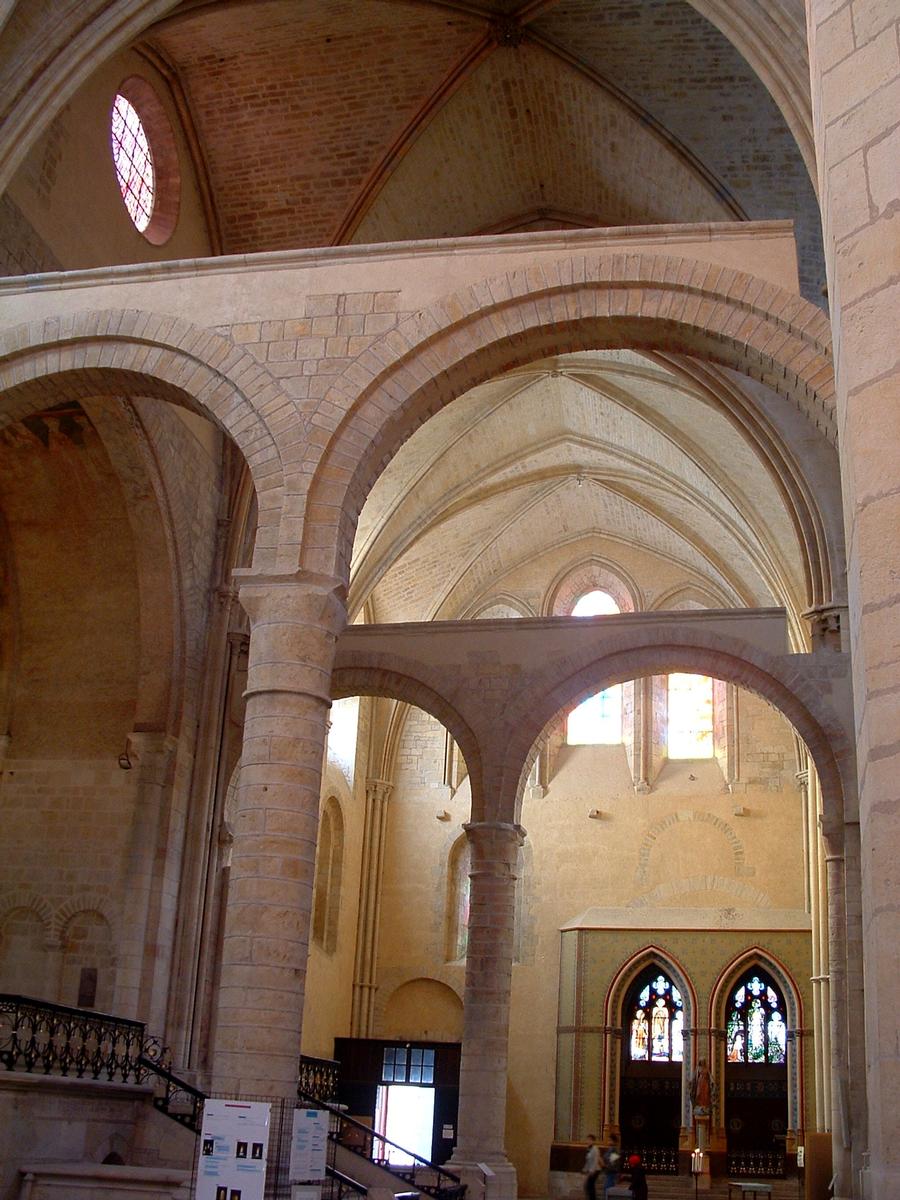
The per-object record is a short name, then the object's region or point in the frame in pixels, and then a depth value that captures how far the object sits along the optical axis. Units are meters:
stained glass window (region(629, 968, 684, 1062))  19.73
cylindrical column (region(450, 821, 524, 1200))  12.85
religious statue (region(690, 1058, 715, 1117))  18.67
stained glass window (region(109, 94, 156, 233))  14.11
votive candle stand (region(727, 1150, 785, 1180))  18.44
